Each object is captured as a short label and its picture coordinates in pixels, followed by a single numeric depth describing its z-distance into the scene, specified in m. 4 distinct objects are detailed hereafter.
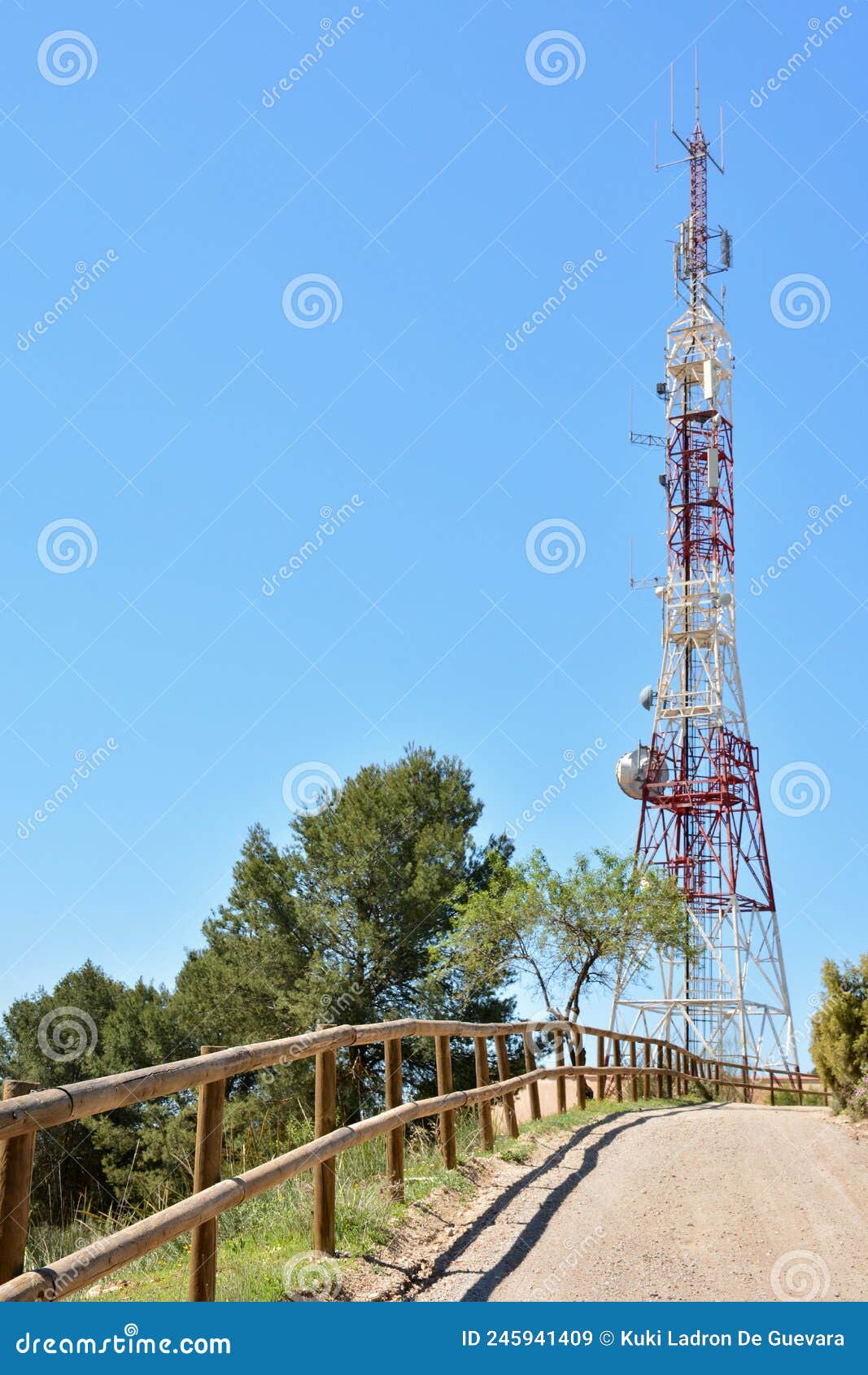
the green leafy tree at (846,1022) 15.48
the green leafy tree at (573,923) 24.64
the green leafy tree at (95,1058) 30.52
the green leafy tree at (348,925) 30.44
